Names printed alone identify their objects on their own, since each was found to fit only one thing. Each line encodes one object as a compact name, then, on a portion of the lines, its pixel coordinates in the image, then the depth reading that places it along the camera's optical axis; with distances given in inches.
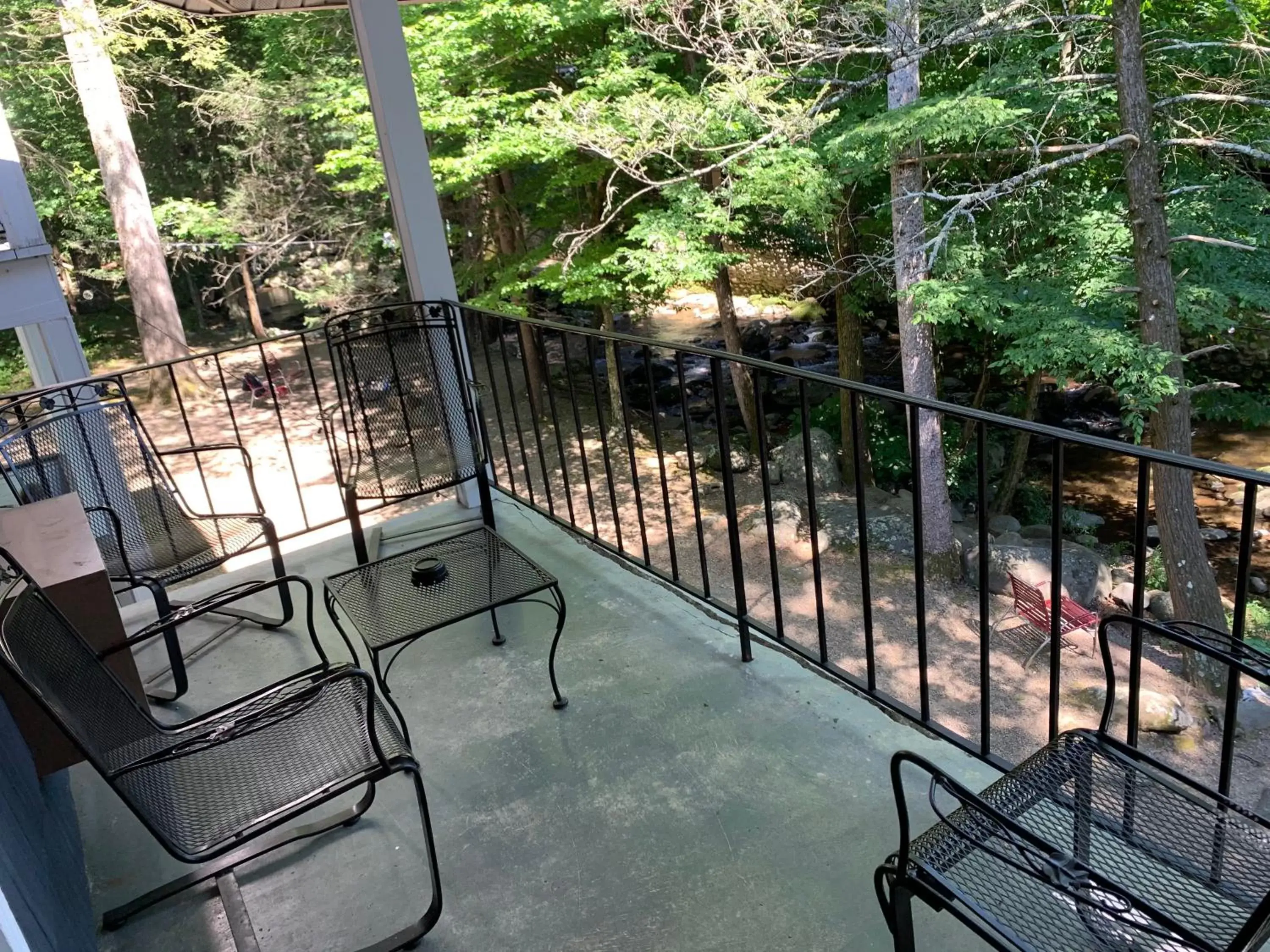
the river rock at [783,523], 437.1
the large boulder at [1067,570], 388.8
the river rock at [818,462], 476.1
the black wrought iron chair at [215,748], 60.8
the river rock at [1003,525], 459.5
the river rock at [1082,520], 451.8
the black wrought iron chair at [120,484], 109.5
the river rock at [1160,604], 378.3
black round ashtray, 101.0
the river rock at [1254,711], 319.0
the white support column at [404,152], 135.3
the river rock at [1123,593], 395.1
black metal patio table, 92.0
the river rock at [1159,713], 308.8
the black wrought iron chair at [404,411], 126.9
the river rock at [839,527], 425.1
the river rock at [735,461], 500.4
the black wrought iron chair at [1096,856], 46.6
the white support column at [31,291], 126.6
